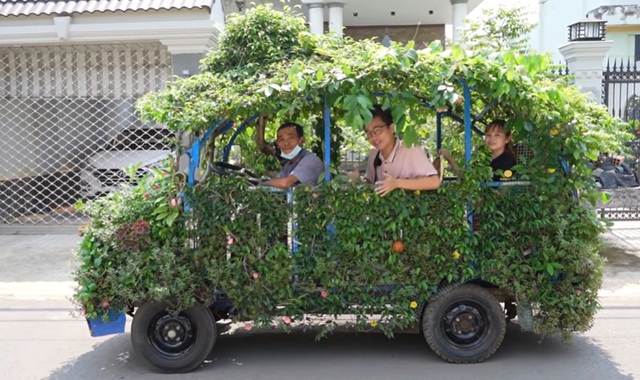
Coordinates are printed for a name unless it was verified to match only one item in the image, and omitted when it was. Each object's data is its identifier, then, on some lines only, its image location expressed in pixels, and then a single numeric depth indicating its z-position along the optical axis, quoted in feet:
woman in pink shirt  14.48
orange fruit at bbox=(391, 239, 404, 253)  14.61
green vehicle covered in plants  14.20
